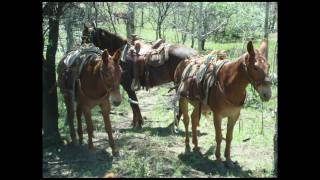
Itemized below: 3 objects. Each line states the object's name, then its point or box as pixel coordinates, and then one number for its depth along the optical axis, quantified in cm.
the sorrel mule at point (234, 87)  530
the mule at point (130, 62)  807
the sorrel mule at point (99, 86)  599
